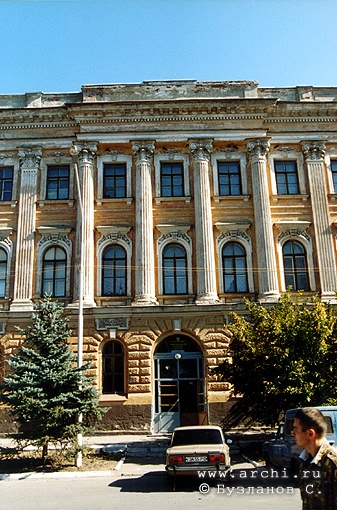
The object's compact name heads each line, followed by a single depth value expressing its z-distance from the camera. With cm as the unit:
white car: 1114
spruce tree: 1467
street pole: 1468
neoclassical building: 2155
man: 396
